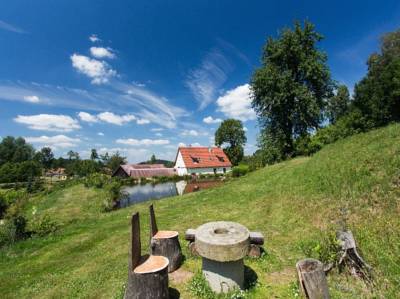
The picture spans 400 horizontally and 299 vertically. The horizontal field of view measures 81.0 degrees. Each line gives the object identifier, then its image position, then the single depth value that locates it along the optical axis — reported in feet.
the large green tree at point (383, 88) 77.36
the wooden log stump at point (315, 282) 12.01
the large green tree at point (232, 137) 178.09
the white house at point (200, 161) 140.17
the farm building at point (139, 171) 136.67
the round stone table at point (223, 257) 13.26
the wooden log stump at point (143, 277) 11.93
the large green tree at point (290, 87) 69.46
